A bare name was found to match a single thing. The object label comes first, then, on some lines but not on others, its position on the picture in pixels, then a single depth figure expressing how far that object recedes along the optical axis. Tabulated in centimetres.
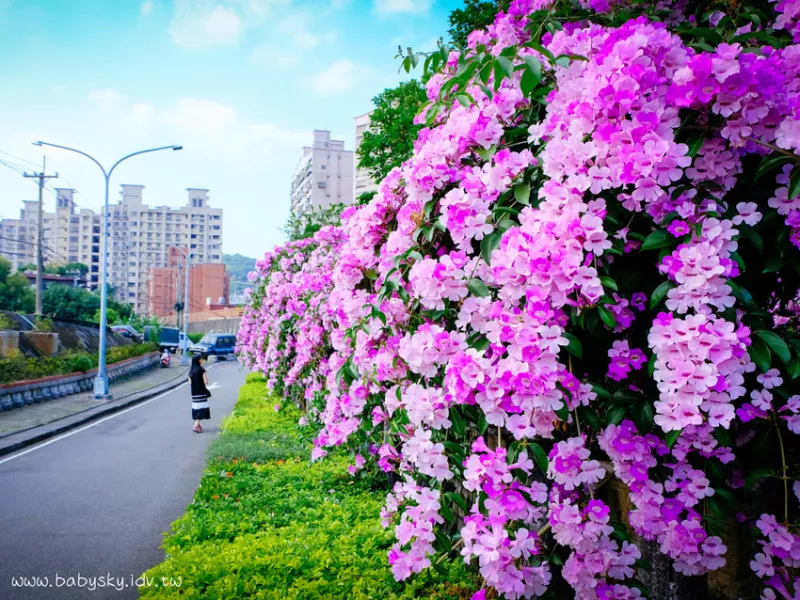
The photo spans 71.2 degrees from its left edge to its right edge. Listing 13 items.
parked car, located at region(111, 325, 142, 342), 3903
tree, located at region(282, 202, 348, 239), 1259
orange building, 8775
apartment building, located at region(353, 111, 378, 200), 6303
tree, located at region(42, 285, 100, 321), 4547
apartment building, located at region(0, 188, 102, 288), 11156
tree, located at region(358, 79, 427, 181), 1210
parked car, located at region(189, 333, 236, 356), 4456
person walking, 1168
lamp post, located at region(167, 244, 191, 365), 3758
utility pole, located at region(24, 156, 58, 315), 2975
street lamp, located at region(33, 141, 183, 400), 1666
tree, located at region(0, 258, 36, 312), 4019
